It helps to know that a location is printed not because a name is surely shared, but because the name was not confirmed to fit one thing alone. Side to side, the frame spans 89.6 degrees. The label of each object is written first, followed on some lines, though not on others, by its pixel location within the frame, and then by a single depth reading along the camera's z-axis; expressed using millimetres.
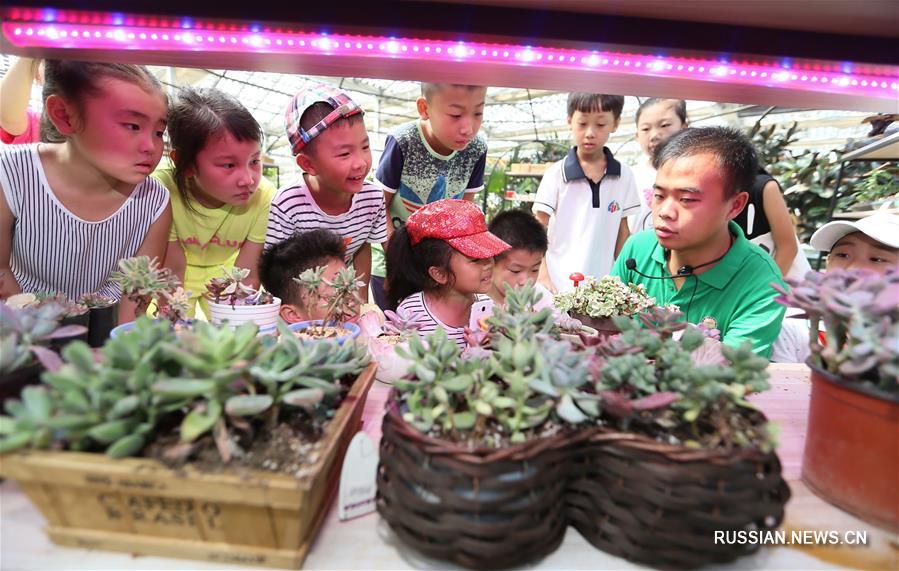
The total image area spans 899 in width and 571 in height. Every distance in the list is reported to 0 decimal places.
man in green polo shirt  1402
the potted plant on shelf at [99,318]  1127
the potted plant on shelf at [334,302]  1103
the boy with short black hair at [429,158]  1911
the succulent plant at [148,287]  998
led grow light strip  893
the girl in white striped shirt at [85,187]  1134
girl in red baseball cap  1564
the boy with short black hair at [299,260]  1564
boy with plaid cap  1569
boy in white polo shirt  2574
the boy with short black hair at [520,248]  2117
